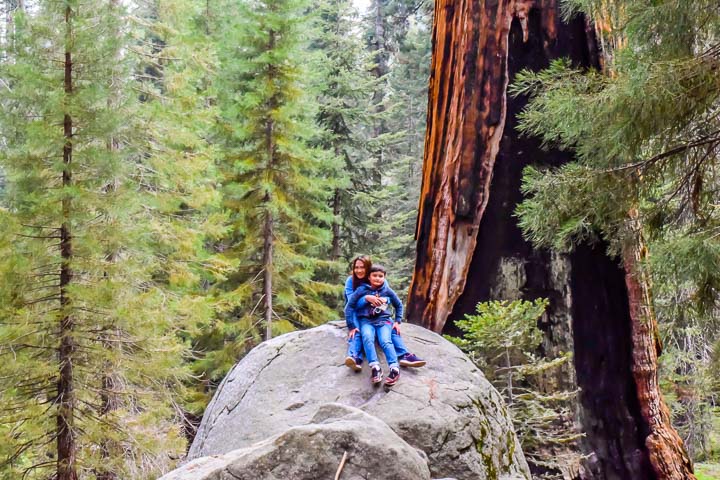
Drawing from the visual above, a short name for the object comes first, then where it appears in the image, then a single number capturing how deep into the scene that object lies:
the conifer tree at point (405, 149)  15.21
